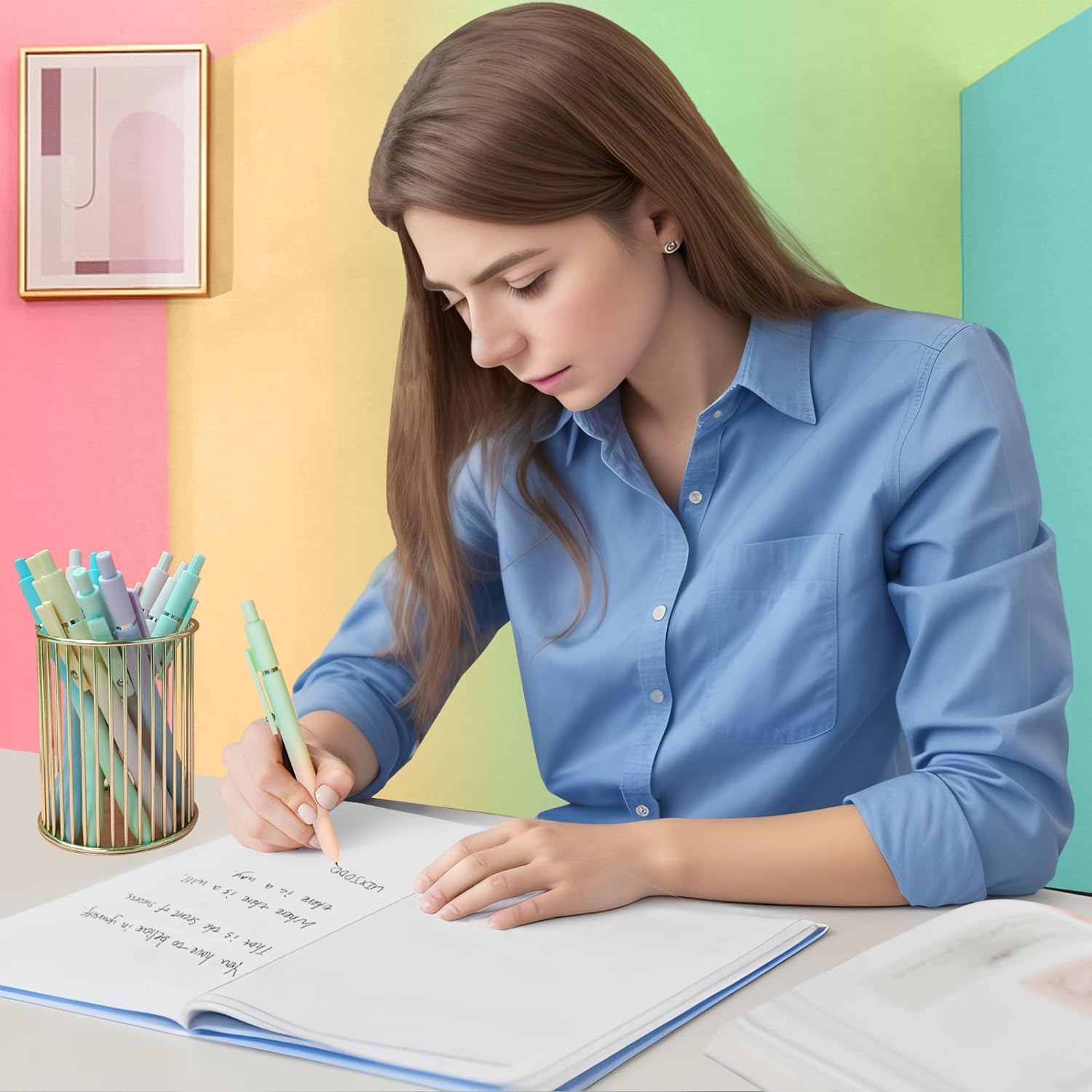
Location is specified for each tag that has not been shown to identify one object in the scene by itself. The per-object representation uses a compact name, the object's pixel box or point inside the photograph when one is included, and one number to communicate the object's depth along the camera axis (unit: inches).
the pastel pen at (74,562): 33.2
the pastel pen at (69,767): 32.5
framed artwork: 86.4
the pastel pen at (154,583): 34.3
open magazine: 20.1
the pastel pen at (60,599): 32.1
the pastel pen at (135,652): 32.2
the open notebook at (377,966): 21.7
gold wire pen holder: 32.3
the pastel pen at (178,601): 33.4
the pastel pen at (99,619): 32.2
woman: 30.4
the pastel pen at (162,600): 34.3
